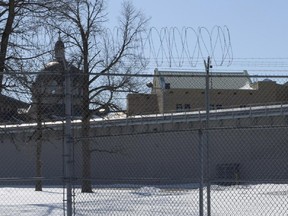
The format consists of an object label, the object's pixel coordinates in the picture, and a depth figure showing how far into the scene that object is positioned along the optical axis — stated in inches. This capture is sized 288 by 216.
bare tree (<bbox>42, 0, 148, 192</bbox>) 572.4
